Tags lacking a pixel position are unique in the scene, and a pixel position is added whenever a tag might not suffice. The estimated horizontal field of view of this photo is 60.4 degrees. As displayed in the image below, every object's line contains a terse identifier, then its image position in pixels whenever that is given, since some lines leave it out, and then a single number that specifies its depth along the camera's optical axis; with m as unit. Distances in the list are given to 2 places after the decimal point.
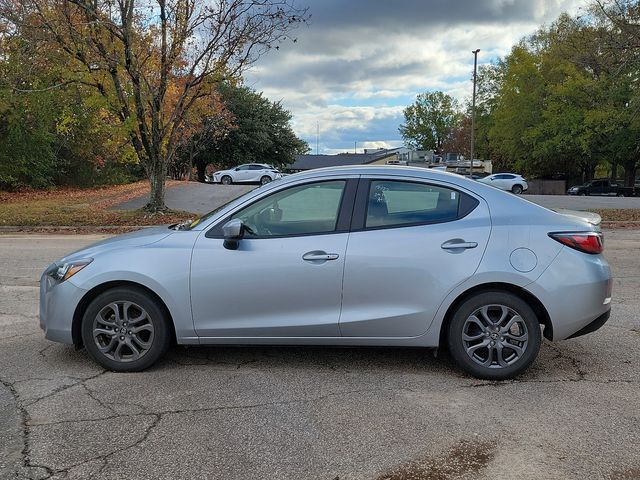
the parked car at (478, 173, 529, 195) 39.79
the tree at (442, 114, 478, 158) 74.81
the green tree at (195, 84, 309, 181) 48.69
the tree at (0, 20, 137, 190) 18.94
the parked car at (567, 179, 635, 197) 42.09
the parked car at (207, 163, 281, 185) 37.38
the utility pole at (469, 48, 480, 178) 45.22
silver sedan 4.17
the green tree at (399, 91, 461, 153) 107.38
